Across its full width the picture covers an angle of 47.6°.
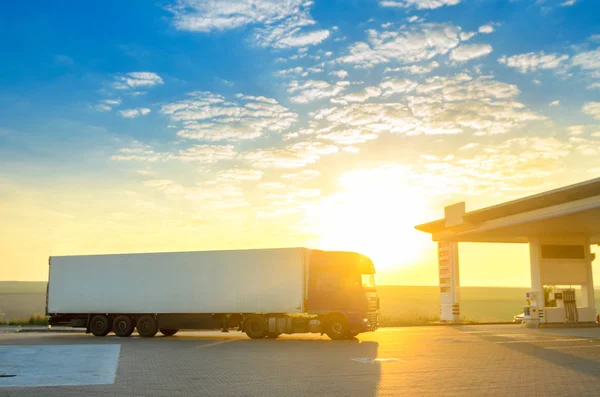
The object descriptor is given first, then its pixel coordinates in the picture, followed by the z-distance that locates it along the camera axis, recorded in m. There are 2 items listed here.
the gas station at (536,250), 34.47
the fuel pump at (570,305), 39.75
